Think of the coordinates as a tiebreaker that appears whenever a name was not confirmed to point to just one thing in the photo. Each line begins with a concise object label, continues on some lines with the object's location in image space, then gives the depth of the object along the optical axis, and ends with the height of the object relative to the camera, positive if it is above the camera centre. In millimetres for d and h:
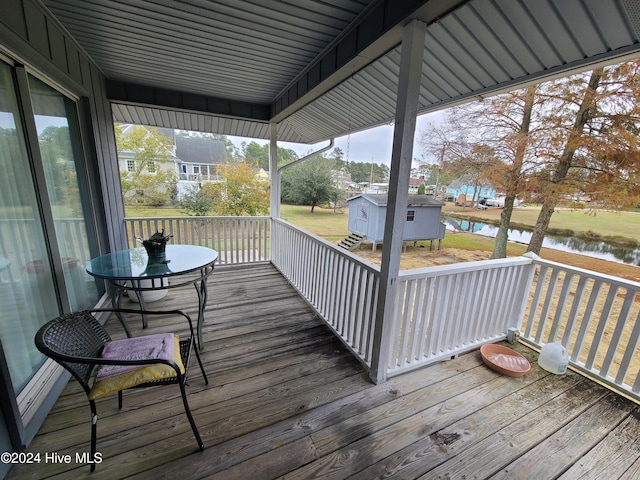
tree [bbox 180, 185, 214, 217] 9727 -916
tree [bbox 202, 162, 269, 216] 9469 -486
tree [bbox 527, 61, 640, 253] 3574 +853
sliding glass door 1453 -324
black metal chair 1154 -970
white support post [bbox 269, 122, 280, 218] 4250 +145
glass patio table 1851 -713
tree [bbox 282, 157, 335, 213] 7878 -35
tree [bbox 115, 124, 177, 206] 9070 +277
